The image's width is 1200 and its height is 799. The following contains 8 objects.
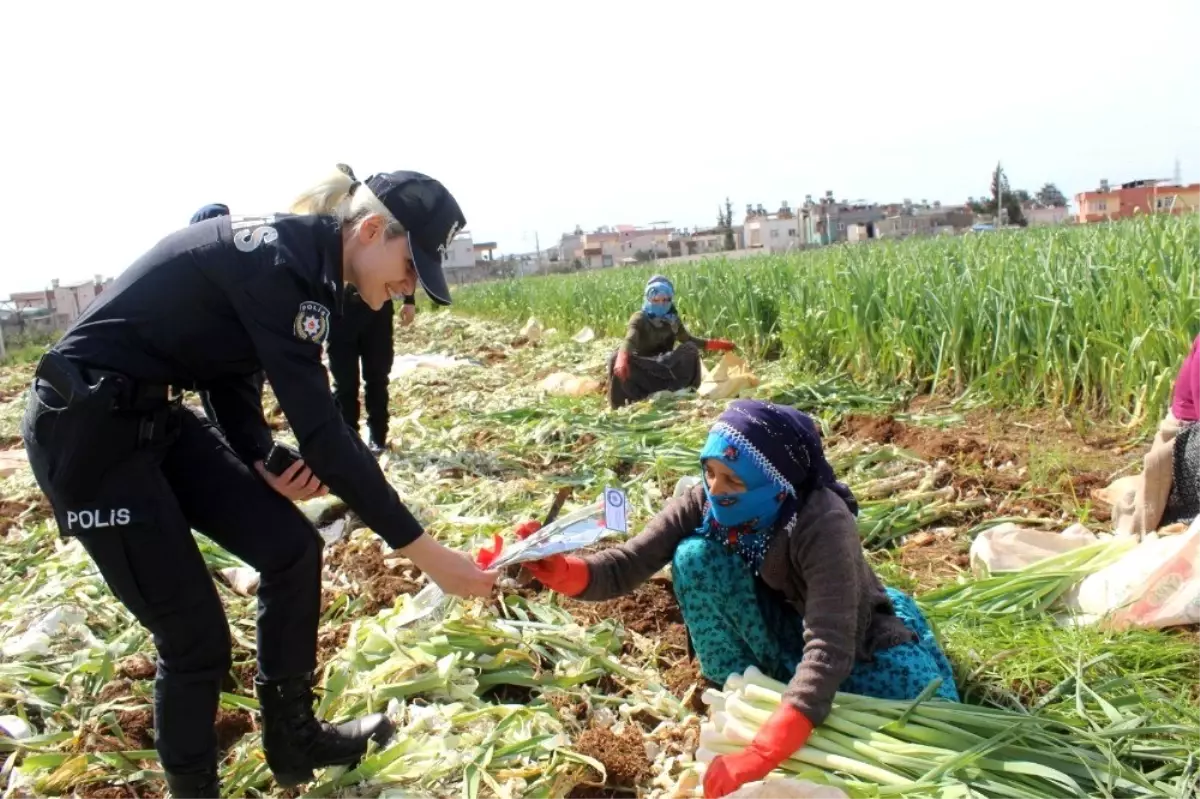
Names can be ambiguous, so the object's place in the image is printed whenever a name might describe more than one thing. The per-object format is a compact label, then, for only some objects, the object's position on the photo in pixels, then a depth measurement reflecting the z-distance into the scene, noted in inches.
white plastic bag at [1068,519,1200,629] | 91.7
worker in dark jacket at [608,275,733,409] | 239.8
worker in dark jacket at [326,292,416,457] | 206.7
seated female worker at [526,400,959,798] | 74.2
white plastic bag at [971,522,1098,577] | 113.3
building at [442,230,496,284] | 1760.6
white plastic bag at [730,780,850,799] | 66.4
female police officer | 66.8
